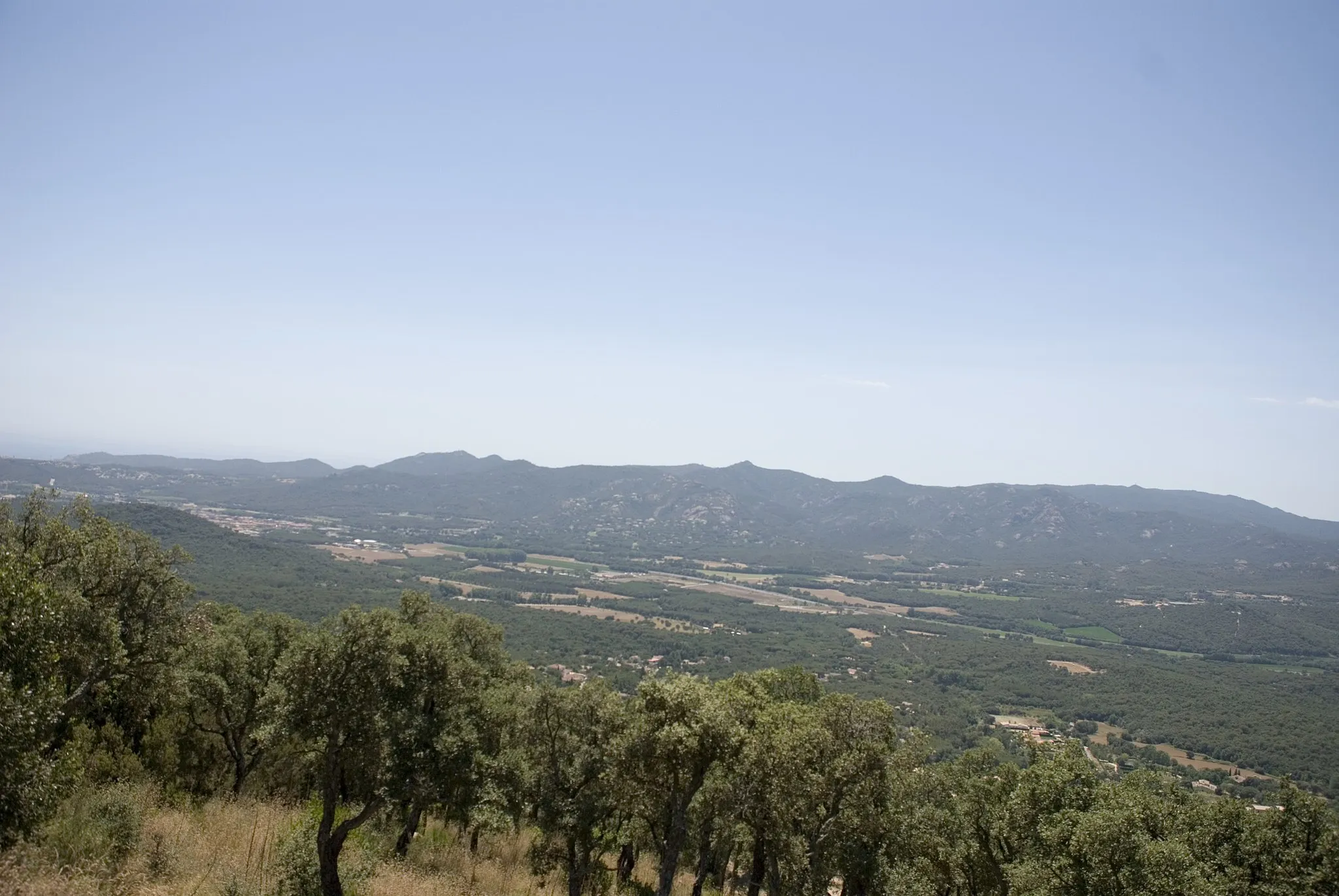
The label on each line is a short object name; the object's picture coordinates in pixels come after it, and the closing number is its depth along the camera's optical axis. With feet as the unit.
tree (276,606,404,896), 42.11
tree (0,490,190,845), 32.60
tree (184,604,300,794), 76.89
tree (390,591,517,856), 47.67
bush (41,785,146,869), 35.88
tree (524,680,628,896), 59.16
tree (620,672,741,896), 49.26
